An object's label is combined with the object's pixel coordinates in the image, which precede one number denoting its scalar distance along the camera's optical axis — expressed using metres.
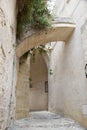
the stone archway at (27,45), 2.62
